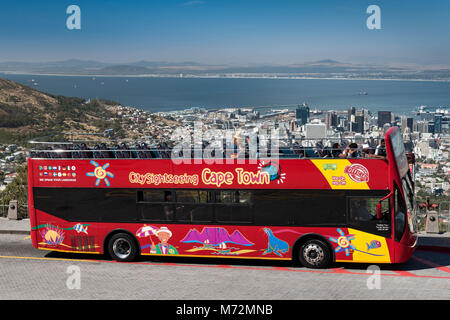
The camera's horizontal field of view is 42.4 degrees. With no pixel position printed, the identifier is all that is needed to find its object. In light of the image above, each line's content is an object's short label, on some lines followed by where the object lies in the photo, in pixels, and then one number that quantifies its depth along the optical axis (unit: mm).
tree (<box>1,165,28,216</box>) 26444
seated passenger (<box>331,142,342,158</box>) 13867
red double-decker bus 13453
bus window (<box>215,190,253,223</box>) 14203
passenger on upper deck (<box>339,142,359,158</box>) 13731
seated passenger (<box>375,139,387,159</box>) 13477
